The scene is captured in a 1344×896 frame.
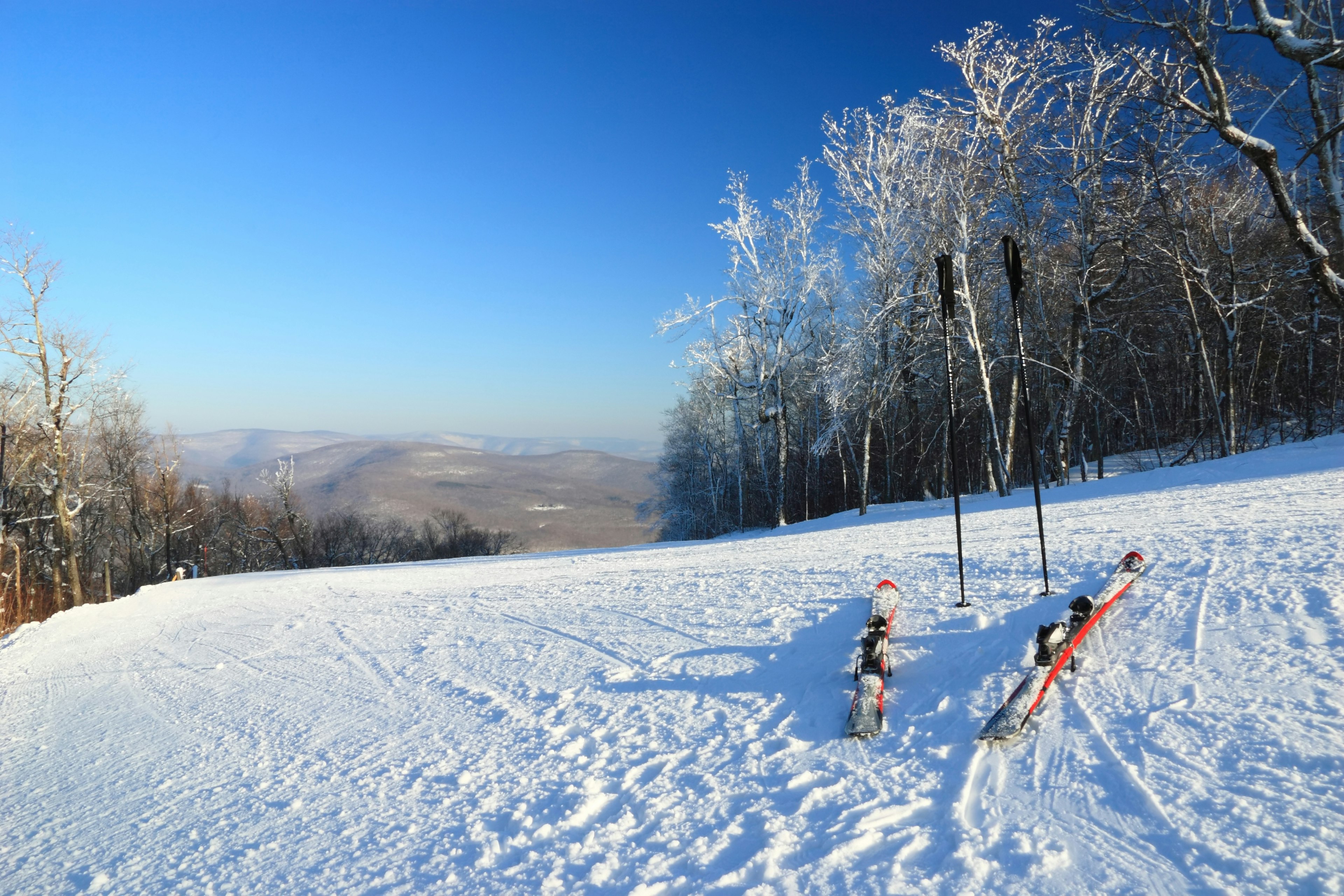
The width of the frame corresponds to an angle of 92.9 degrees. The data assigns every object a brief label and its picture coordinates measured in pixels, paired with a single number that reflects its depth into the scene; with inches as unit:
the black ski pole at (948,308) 208.7
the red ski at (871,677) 148.4
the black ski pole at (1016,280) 196.7
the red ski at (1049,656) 133.5
